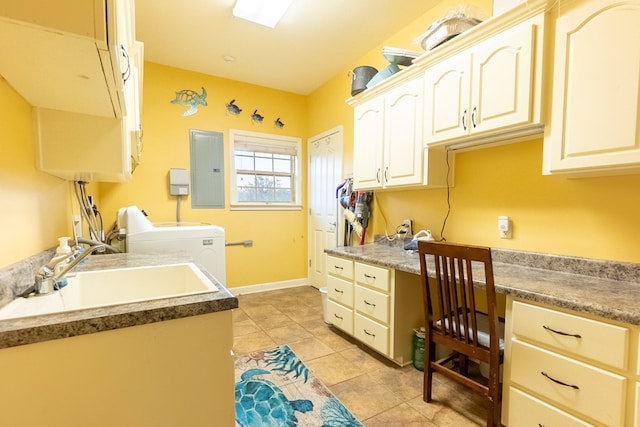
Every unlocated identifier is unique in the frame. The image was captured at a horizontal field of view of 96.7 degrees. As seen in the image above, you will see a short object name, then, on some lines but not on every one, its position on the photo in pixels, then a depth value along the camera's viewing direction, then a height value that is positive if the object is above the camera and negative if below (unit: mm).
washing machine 2504 -364
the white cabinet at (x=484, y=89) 1467 +649
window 3766 +405
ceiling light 2283 +1578
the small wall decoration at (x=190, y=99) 3373 +1205
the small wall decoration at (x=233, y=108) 3652 +1181
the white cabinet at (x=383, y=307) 2002 -798
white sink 1119 -387
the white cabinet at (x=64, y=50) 677 +410
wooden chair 1364 -682
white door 3588 +43
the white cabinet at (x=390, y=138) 2135 +516
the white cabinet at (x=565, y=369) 1043 -687
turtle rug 1554 -1205
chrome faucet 995 -268
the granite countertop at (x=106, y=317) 701 -324
